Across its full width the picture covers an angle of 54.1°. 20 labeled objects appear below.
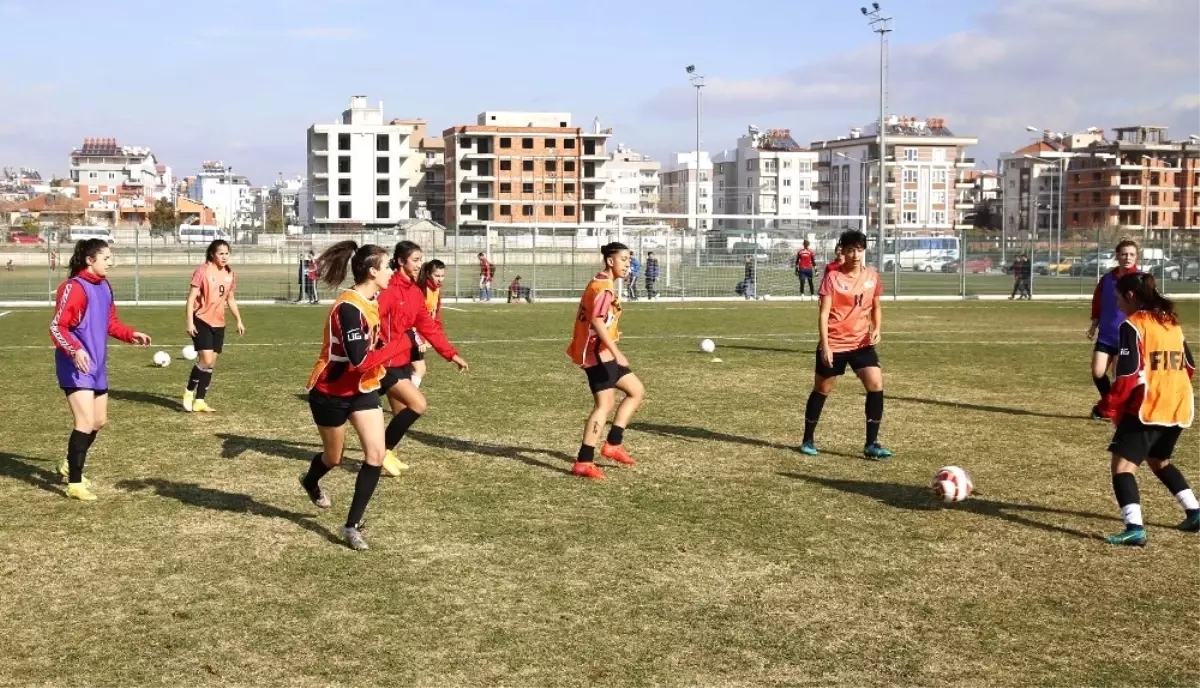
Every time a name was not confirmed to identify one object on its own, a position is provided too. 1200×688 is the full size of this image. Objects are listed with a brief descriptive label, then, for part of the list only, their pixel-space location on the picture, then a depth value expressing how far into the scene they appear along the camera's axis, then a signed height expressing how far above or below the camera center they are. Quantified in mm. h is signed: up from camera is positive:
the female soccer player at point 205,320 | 13219 -587
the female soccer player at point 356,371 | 7273 -648
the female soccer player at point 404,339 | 8867 -556
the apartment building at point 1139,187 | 117688 +8075
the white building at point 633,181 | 178250 +13534
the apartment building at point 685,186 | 166375 +11778
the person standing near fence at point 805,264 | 40219 +101
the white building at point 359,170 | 110188 +9263
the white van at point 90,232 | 75062 +2475
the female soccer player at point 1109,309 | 12039 -456
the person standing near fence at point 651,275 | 40375 -268
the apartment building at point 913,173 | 135625 +10947
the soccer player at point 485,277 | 38781 -318
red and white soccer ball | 8492 -1587
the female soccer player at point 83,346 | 8609 -569
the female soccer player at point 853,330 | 10547 -571
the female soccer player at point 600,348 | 9594 -672
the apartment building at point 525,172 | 106875 +8747
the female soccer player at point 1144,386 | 7336 -748
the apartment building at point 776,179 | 148125 +11233
